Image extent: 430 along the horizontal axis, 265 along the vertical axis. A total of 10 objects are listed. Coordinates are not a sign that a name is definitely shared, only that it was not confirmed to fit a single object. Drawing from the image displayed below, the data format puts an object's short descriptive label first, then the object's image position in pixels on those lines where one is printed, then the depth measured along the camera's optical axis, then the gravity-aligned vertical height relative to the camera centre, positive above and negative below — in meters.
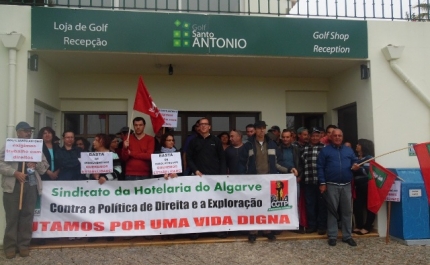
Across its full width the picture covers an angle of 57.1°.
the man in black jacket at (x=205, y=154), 6.44 -0.02
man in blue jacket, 6.30 -0.43
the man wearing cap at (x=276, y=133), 7.36 +0.36
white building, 6.37 +1.68
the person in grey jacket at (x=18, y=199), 5.67 -0.65
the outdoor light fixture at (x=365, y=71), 7.22 +1.46
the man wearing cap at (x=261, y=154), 6.49 -0.03
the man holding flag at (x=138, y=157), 6.36 -0.05
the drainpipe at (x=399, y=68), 7.06 +1.48
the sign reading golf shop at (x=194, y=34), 6.38 +2.02
